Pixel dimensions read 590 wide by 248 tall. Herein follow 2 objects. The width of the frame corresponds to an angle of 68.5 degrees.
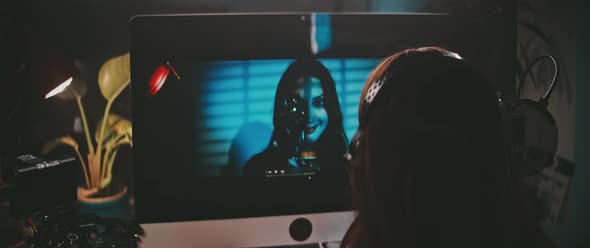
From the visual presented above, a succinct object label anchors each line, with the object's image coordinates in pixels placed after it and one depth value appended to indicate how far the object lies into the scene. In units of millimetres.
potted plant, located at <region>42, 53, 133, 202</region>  1156
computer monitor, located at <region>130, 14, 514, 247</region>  889
